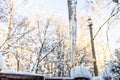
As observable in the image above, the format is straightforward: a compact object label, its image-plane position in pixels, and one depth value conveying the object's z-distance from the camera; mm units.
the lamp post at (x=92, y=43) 5388
